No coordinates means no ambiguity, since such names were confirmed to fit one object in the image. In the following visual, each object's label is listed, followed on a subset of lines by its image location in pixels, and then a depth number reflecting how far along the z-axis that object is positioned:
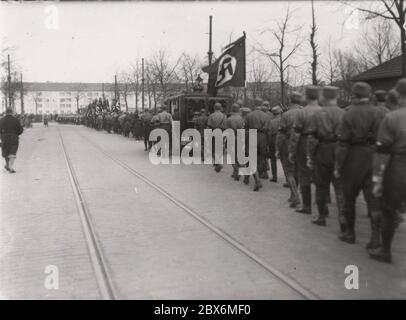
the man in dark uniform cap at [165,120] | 17.81
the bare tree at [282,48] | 27.66
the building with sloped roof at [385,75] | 25.52
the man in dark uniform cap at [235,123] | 12.05
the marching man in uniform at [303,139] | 7.77
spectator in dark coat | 13.79
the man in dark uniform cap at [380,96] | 6.97
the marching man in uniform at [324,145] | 7.09
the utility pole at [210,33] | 23.29
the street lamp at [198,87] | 20.68
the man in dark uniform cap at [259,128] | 10.71
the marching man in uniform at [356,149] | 6.15
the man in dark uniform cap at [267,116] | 10.93
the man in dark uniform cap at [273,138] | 12.04
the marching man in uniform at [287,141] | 8.66
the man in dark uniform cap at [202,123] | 16.34
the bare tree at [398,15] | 15.79
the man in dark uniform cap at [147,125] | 20.86
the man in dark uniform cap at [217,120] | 13.66
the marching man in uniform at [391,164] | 5.25
